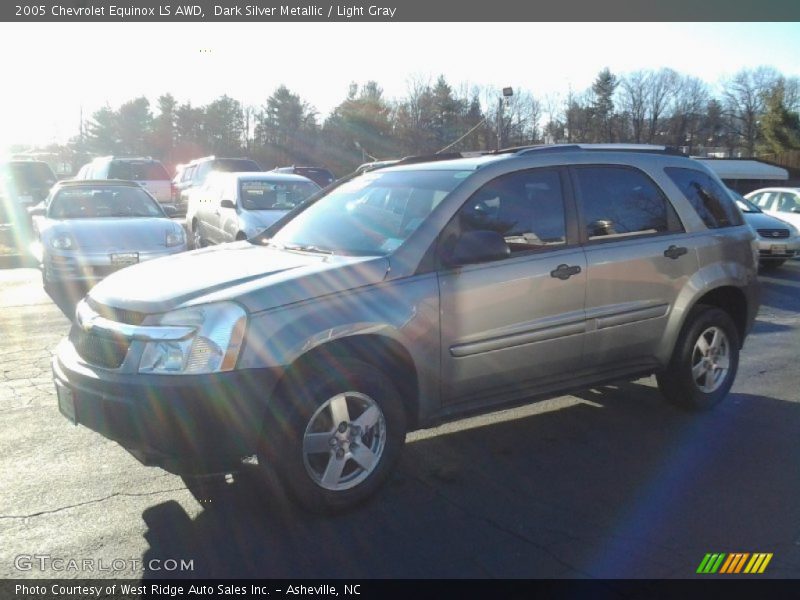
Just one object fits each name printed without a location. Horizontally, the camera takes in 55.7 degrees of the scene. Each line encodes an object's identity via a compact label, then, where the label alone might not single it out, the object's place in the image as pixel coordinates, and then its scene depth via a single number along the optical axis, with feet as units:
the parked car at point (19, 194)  54.75
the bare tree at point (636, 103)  246.06
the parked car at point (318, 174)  80.53
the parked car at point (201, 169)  82.64
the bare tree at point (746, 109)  254.06
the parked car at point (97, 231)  31.30
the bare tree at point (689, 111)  245.86
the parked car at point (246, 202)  37.60
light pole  61.73
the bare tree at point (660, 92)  251.80
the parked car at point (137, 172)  68.85
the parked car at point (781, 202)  56.08
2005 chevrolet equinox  11.91
